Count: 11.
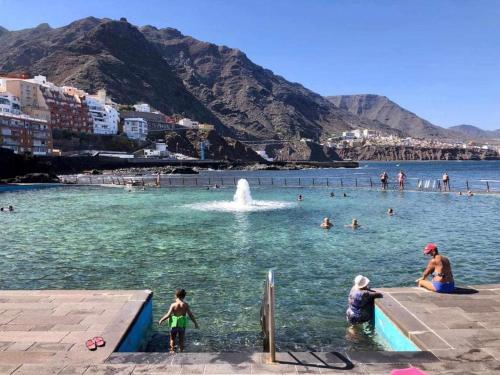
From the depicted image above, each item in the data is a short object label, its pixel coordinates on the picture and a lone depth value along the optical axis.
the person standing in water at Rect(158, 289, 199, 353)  9.51
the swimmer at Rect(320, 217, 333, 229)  26.27
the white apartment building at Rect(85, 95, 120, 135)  160.82
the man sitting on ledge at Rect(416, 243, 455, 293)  11.31
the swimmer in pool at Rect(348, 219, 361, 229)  26.16
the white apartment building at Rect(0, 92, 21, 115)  113.12
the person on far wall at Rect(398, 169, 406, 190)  50.59
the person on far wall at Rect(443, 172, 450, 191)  47.72
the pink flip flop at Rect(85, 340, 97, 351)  7.94
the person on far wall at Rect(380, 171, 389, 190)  52.91
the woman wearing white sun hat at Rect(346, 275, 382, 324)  10.71
